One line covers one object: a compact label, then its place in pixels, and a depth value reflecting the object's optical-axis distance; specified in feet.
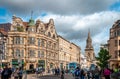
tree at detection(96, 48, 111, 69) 95.77
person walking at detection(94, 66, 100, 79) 37.34
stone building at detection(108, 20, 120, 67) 94.78
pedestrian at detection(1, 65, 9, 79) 27.49
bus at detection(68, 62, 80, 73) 101.26
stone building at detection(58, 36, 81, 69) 132.82
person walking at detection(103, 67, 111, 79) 31.21
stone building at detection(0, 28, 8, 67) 96.61
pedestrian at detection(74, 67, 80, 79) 38.71
